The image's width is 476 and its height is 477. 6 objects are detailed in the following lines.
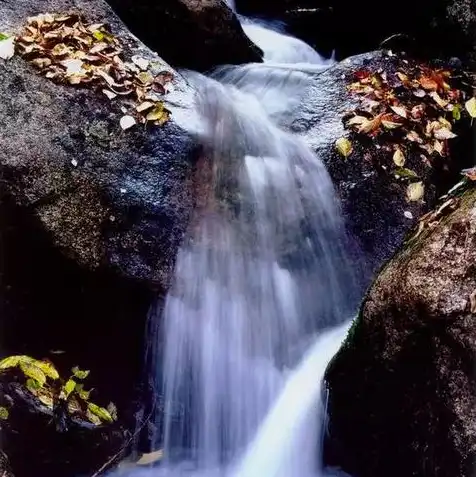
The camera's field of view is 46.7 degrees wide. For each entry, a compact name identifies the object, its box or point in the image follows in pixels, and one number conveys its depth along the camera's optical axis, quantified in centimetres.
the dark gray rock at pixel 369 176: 434
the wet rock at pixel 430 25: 537
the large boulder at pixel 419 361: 247
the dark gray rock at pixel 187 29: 579
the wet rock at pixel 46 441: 304
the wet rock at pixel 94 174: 337
